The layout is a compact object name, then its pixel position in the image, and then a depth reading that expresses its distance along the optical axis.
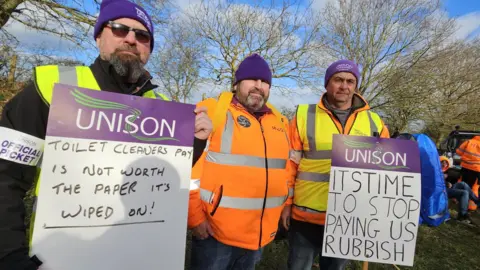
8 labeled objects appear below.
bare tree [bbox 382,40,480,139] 14.99
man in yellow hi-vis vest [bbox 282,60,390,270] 2.46
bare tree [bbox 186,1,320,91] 14.09
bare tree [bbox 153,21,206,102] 16.42
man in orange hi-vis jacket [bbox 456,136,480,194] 7.66
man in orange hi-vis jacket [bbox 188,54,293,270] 2.02
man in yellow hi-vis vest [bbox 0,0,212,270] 1.13
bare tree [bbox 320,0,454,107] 15.09
